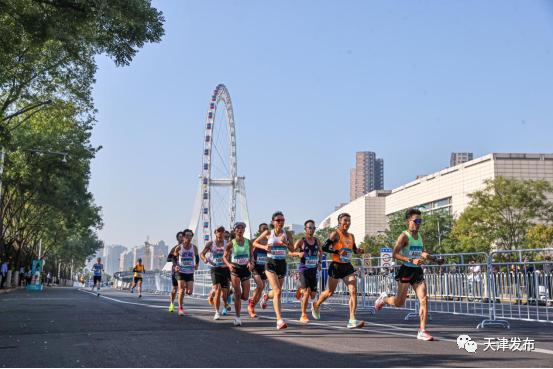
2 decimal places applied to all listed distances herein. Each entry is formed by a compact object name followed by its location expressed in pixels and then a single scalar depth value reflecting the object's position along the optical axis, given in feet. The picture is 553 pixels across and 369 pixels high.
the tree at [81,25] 44.50
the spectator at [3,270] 136.87
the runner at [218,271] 39.81
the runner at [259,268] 46.29
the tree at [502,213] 141.90
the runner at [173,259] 48.01
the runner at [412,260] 28.58
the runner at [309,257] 41.14
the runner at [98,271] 97.62
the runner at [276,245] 36.42
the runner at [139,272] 90.83
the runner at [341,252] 34.49
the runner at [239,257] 38.09
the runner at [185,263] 47.09
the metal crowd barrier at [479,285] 45.01
